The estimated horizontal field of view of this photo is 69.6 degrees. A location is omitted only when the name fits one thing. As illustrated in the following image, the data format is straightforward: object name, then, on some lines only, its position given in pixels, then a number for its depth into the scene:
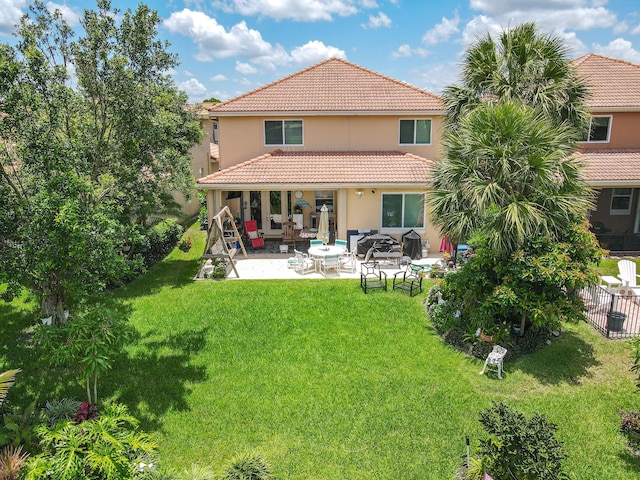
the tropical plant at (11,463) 7.16
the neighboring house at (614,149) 19.78
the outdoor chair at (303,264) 18.56
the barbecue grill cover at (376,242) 19.06
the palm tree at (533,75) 13.30
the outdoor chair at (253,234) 22.03
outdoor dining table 17.98
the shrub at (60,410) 8.95
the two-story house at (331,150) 20.33
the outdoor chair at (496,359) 10.88
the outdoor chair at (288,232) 22.39
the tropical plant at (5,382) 7.76
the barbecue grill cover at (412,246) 19.61
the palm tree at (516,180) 11.20
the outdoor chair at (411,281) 15.93
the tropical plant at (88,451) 6.81
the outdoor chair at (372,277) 16.31
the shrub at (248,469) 7.64
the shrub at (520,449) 6.86
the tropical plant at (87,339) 8.49
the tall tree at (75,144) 8.74
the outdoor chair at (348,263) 18.70
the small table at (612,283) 14.83
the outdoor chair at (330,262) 17.96
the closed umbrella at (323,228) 20.61
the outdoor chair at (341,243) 19.41
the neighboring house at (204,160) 30.61
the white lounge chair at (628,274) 14.85
